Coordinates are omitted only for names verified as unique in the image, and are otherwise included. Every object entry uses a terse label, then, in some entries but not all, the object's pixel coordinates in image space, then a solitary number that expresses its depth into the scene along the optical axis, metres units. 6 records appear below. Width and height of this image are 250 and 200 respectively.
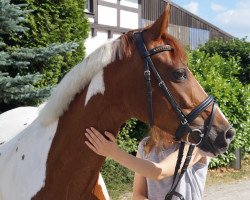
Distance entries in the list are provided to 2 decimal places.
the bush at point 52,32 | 6.32
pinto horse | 2.33
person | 2.52
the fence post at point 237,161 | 9.77
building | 13.02
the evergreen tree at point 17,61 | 5.66
